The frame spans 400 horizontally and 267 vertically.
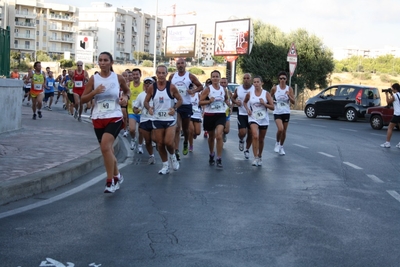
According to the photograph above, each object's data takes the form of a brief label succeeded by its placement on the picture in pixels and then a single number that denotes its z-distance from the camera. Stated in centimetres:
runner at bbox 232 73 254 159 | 1320
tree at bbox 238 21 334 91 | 4747
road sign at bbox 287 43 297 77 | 3166
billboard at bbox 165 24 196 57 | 6319
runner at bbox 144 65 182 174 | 1036
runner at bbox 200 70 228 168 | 1202
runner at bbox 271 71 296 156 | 1423
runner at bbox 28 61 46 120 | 2081
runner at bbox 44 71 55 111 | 2752
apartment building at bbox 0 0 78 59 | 12438
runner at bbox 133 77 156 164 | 1159
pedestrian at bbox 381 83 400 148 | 1722
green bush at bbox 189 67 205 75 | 9225
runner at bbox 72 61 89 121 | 2004
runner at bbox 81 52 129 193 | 856
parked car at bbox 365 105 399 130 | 2400
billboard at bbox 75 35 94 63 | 3206
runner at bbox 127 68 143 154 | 1379
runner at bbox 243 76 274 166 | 1239
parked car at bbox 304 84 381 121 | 2886
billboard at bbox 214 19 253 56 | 5047
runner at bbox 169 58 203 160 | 1214
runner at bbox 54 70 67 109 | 3027
